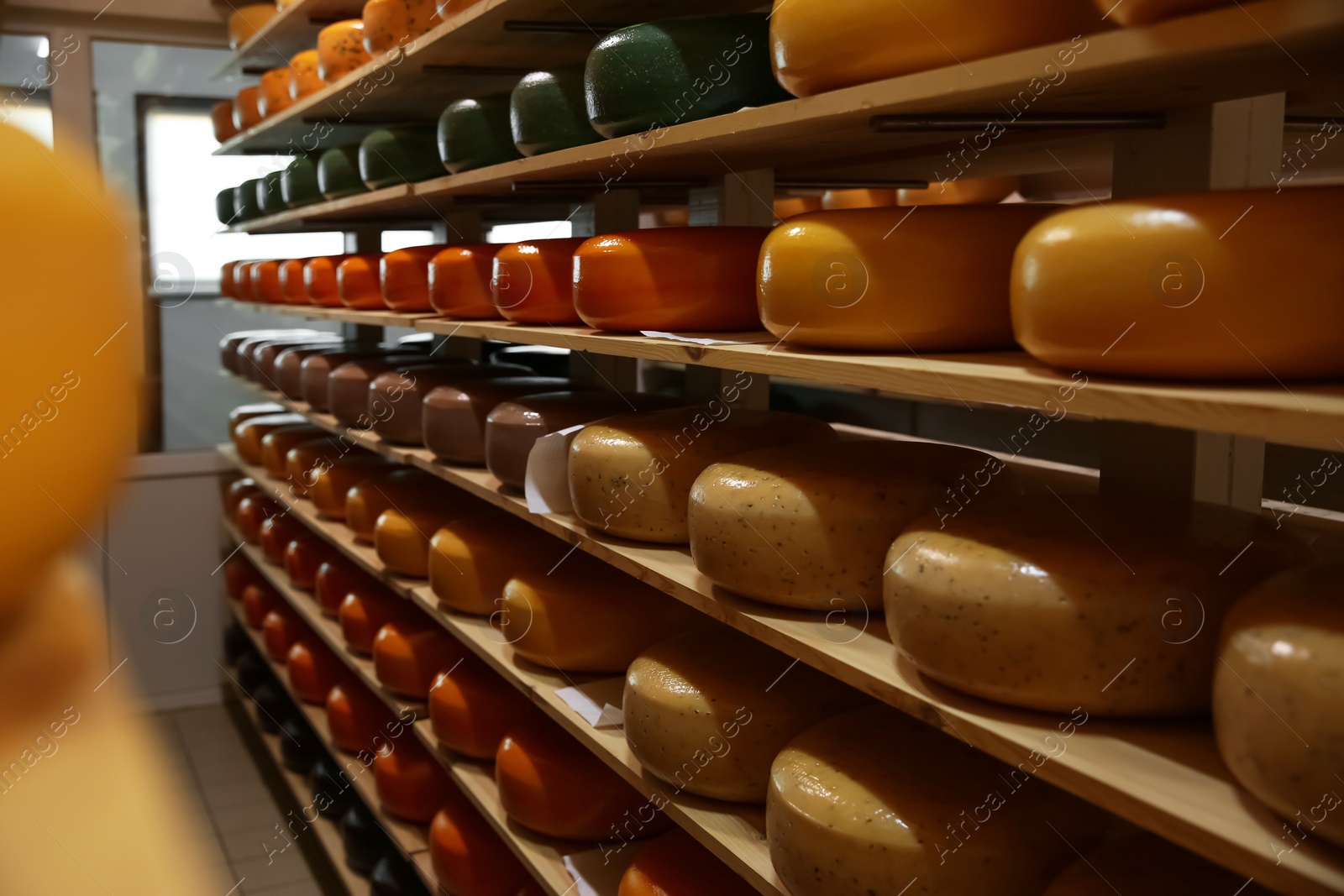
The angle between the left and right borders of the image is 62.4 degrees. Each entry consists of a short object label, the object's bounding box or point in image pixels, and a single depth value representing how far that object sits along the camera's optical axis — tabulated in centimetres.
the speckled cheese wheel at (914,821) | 106
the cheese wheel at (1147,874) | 95
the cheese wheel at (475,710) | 220
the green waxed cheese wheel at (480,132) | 209
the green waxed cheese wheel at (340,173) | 293
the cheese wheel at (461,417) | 227
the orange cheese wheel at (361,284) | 288
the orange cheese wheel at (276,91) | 335
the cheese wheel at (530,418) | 198
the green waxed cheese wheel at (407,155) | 253
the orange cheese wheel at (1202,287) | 77
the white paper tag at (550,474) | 182
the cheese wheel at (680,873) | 151
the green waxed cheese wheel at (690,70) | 141
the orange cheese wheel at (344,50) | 278
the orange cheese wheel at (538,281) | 190
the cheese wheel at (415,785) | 254
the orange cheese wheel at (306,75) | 314
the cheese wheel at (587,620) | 186
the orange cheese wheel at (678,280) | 154
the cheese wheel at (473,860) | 215
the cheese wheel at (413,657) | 249
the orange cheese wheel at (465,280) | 219
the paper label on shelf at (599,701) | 172
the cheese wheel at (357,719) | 288
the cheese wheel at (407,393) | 256
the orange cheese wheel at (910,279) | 111
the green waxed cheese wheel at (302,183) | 327
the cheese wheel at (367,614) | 278
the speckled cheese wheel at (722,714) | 139
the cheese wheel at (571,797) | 187
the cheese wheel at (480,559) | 217
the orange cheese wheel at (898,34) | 95
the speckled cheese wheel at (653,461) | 156
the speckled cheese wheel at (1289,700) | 68
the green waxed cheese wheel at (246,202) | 387
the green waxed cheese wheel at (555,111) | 178
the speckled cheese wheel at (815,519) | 122
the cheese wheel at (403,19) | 243
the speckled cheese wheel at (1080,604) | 90
